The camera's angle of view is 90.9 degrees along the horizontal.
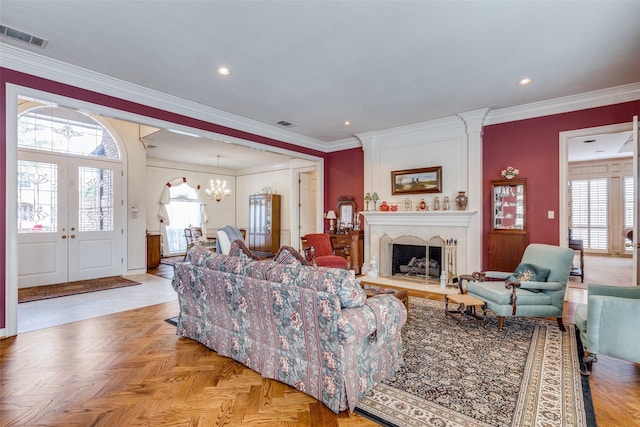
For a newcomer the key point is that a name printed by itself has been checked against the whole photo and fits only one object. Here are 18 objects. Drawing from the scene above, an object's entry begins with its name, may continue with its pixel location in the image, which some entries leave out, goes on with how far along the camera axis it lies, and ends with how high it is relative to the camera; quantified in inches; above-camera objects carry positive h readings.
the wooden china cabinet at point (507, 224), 190.1 -6.2
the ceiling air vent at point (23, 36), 112.0 +65.2
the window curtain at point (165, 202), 354.0 +12.9
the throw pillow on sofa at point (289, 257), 101.4 -14.1
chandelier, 332.2 +23.1
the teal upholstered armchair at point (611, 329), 91.5 -34.2
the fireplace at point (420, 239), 212.1 -18.5
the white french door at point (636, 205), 134.7 +4.0
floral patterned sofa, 80.0 -32.0
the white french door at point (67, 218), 211.3 -3.7
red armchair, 209.8 -27.1
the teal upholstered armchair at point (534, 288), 132.3 -32.9
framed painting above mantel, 223.5 +24.8
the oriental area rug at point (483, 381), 78.4 -50.1
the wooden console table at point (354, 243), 255.6 -24.2
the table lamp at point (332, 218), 276.5 -4.1
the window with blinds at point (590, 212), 358.3 +2.8
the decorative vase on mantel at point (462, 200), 206.7 +9.3
